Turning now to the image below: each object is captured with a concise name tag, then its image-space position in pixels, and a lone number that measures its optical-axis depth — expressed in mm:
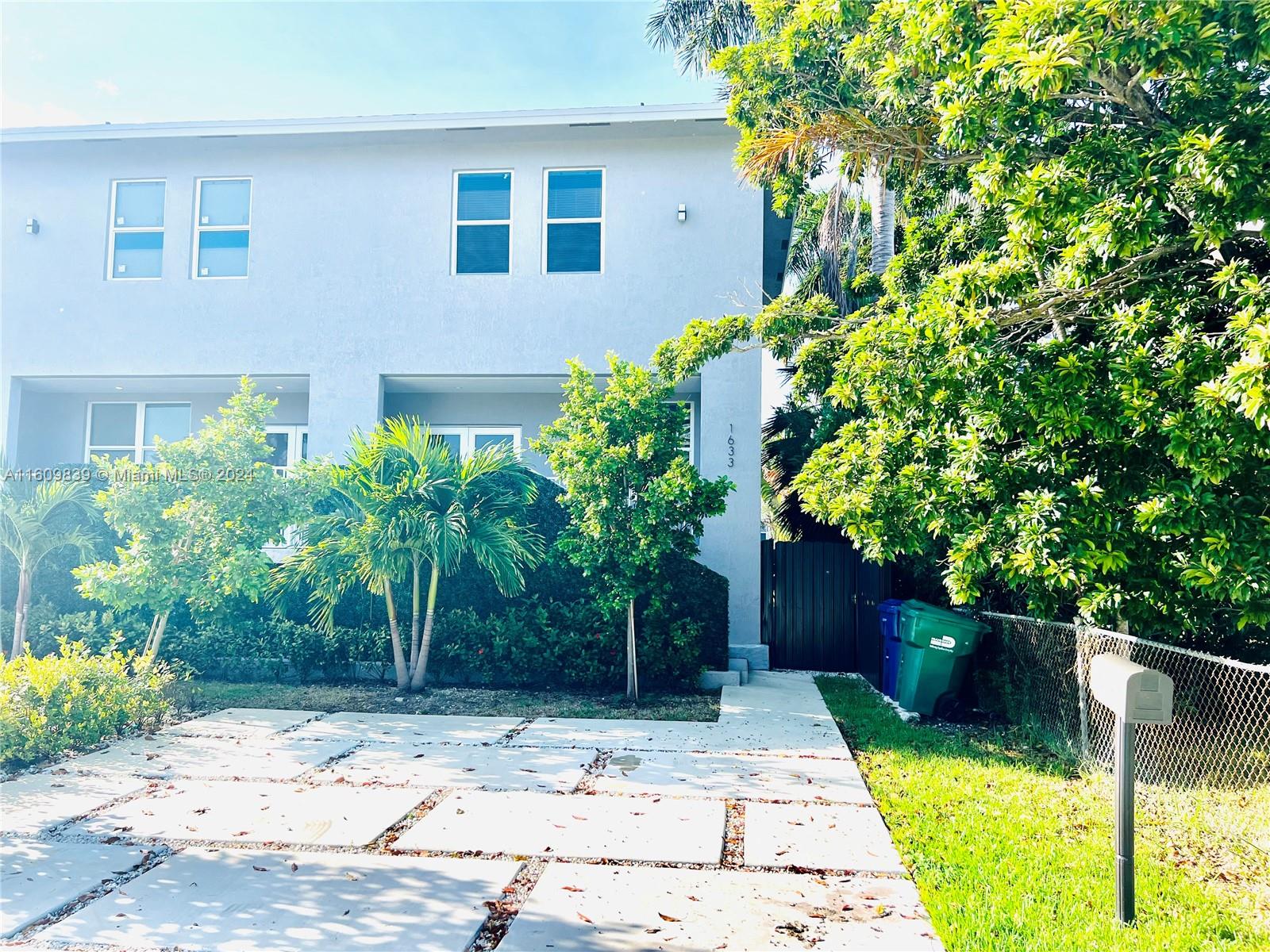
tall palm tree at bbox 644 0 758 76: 17750
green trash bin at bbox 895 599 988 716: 8148
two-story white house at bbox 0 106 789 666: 11195
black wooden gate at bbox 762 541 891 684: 11633
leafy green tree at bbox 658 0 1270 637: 4391
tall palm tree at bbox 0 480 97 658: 9258
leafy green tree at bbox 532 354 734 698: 8359
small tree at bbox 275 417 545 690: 8664
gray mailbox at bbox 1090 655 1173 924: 3719
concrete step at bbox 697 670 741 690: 9695
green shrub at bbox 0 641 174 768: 6234
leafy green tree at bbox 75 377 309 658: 7840
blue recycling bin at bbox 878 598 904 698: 8922
